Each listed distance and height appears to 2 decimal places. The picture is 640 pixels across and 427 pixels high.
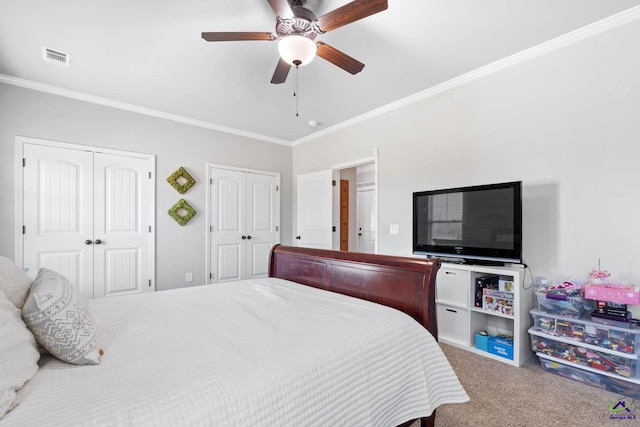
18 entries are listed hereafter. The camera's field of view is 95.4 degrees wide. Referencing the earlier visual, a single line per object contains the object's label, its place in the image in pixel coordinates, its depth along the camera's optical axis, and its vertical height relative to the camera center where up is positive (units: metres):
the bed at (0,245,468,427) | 0.77 -0.52
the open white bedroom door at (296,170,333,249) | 4.55 +0.03
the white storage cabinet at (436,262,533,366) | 2.33 -0.88
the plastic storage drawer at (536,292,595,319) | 2.16 -0.71
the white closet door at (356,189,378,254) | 6.52 -0.19
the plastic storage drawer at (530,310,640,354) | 1.93 -0.86
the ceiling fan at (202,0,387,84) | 1.74 +1.17
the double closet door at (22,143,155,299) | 3.13 -0.07
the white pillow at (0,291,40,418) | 0.70 -0.40
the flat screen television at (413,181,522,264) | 2.45 -0.11
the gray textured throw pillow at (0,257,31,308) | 1.06 -0.27
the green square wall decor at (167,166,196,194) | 3.97 +0.43
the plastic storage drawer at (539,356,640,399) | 1.92 -1.18
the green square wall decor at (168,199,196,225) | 3.96 -0.01
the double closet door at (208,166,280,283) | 4.36 -0.16
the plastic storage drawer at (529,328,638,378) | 1.92 -1.03
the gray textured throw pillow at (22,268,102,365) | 0.95 -0.39
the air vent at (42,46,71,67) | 2.54 +1.39
